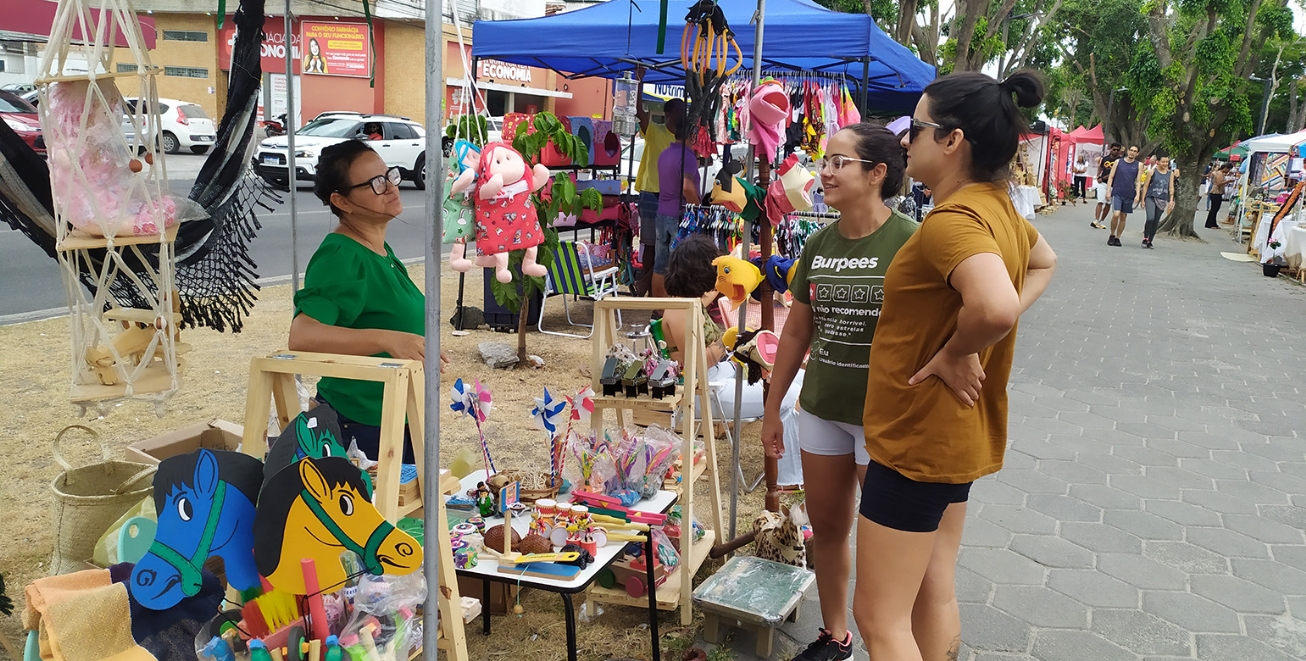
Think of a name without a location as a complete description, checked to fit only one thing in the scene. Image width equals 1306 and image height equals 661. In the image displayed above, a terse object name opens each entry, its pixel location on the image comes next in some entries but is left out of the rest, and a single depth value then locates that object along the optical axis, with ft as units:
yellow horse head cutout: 5.12
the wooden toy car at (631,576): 9.34
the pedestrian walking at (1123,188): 50.59
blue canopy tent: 20.29
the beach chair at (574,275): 23.20
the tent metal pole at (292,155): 10.56
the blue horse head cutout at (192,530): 5.18
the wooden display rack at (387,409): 5.72
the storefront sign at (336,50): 82.07
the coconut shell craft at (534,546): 7.79
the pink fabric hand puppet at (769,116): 10.85
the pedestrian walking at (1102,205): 66.23
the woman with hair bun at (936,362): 5.90
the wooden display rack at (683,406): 9.45
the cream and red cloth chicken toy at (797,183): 11.13
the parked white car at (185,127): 58.54
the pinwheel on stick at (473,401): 8.41
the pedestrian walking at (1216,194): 68.59
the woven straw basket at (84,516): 8.33
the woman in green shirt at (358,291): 7.22
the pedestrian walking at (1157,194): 52.11
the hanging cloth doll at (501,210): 7.73
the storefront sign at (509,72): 81.60
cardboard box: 10.14
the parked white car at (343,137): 48.55
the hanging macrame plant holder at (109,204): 6.40
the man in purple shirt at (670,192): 19.89
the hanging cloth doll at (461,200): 7.61
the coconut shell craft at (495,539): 7.86
